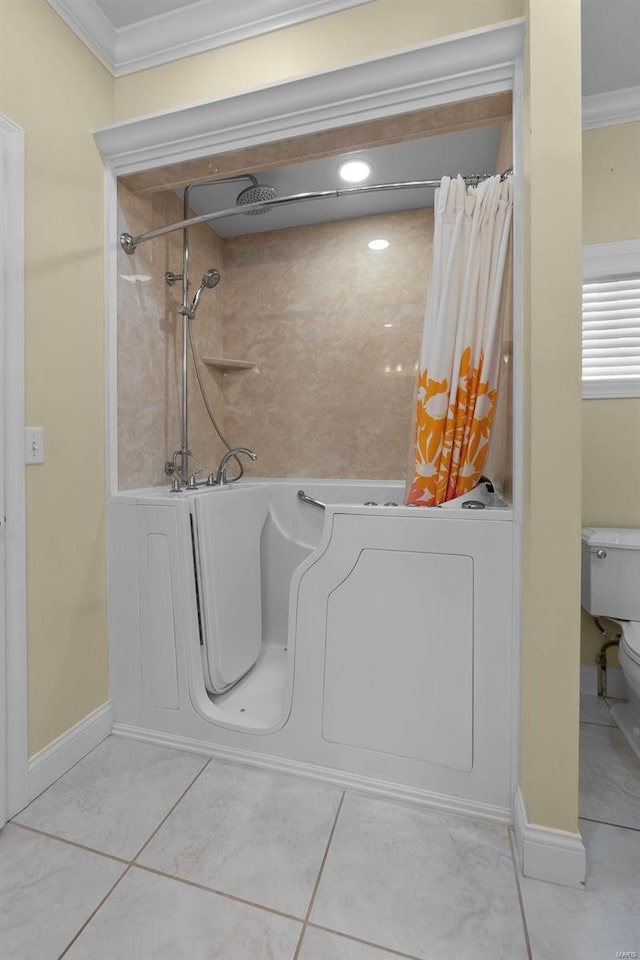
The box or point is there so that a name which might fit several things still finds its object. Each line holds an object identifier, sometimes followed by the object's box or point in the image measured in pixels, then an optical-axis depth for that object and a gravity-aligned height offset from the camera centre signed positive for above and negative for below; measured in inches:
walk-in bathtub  48.7 -21.3
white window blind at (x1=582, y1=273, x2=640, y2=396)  73.0 +22.8
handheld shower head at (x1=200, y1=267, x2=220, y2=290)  80.5 +35.5
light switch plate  52.0 +3.6
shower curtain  52.4 +15.9
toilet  65.0 -15.7
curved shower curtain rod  55.6 +36.4
